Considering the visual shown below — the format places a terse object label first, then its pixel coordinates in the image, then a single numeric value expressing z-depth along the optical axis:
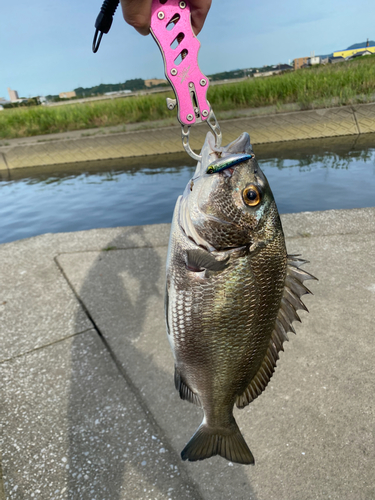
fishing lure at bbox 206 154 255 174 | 0.32
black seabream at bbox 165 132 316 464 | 0.33
